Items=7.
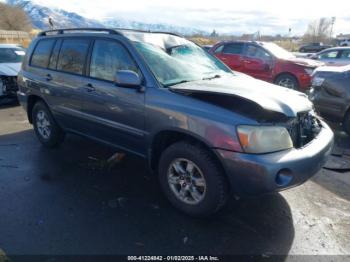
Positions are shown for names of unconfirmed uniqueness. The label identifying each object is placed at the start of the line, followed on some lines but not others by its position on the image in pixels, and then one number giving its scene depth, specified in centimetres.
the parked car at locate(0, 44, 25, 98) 859
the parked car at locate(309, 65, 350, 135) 584
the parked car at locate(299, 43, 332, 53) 3221
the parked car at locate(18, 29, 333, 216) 288
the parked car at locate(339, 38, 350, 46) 3459
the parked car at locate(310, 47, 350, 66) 1332
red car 991
